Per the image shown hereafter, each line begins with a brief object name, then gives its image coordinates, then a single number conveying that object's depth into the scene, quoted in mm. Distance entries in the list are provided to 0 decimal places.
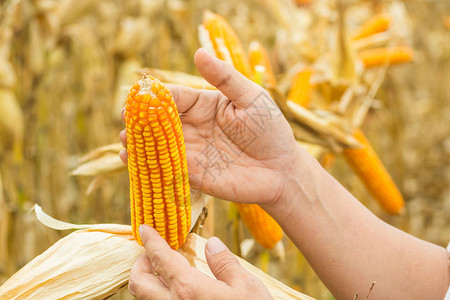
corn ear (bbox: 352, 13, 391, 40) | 3135
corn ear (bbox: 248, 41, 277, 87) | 1817
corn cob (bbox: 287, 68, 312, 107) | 2114
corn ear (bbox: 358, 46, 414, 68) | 2858
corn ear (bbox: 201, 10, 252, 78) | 1480
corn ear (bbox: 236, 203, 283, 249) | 1479
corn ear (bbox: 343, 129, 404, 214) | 2154
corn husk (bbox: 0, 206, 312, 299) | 1132
